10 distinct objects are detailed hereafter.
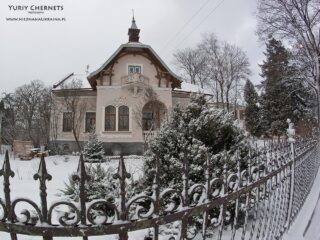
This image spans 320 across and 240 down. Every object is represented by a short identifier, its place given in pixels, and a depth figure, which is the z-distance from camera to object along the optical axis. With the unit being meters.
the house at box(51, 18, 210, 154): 23.12
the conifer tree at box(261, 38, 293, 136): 30.05
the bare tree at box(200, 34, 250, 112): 38.94
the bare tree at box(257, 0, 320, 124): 19.34
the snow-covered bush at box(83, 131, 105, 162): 17.09
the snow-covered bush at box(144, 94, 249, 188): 4.89
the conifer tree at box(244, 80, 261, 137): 35.91
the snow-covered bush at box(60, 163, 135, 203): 5.16
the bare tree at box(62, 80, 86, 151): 24.44
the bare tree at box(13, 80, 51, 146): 27.42
